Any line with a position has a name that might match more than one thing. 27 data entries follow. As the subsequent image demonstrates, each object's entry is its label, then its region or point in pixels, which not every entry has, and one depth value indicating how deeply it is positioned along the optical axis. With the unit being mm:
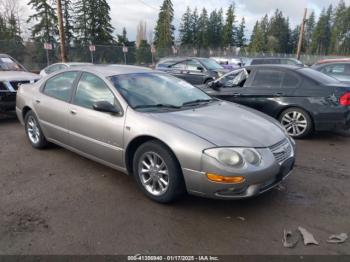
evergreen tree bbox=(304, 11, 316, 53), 108438
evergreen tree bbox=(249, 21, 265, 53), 86119
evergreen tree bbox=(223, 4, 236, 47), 83188
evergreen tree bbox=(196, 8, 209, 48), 83362
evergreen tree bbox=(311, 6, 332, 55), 99875
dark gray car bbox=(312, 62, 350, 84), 10359
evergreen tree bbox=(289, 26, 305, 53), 98000
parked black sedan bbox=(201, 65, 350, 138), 6062
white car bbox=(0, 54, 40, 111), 7536
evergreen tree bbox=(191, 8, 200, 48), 84500
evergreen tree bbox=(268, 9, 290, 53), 94000
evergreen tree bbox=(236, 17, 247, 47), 87500
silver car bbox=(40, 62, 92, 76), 13068
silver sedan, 3146
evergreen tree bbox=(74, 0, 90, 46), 44938
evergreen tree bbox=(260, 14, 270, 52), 90062
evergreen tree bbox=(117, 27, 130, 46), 50169
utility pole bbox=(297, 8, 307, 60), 35994
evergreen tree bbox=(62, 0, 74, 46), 44781
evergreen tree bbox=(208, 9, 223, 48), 84062
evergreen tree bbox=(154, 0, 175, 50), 70625
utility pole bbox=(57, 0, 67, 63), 16734
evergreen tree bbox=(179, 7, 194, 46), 84500
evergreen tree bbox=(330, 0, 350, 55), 94381
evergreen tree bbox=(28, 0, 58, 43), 40781
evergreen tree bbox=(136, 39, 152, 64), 29188
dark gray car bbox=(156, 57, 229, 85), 13394
